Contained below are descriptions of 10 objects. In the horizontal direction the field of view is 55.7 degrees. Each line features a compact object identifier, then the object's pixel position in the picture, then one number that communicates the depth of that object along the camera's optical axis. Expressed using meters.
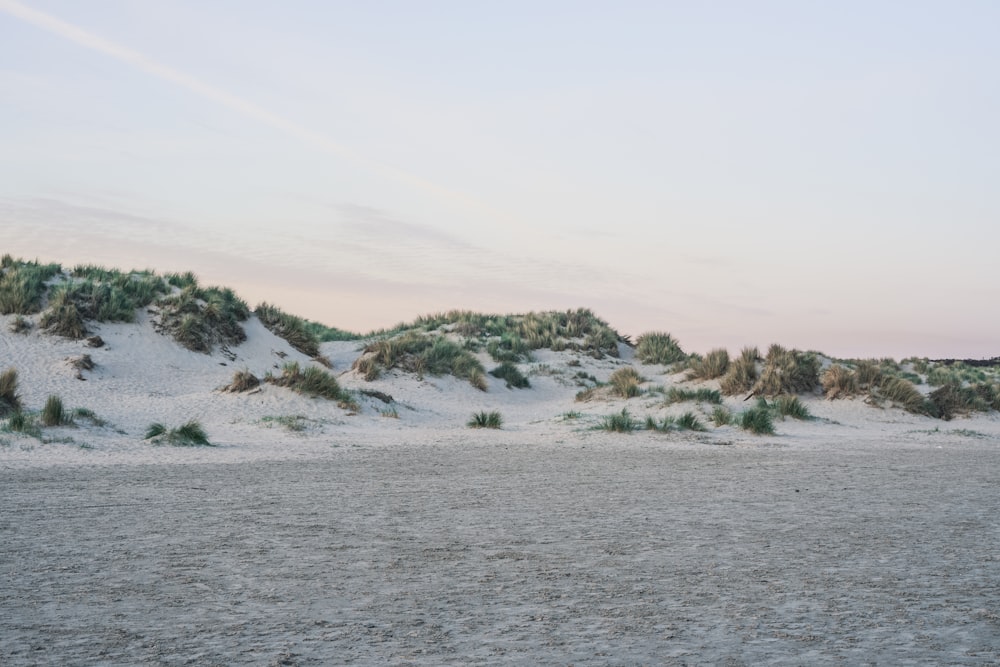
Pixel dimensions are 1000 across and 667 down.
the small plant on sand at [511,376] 26.83
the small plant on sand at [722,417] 16.77
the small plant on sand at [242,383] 18.98
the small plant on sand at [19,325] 22.86
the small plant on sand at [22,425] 12.41
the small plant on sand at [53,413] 13.14
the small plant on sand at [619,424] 15.57
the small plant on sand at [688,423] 16.14
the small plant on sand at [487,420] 17.12
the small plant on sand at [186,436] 12.93
